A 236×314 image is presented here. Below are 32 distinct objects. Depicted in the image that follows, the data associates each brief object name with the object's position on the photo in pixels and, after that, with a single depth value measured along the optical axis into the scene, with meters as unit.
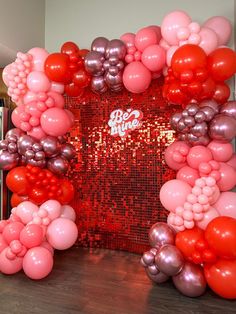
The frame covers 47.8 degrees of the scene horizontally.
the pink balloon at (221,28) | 2.20
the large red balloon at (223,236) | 1.70
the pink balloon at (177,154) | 2.11
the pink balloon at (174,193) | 2.00
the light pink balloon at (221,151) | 2.03
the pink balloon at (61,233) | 2.28
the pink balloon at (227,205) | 1.99
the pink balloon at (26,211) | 2.37
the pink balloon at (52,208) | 2.36
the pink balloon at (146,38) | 2.27
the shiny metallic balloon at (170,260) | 1.85
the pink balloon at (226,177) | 2.01
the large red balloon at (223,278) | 1.74
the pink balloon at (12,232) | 2.16
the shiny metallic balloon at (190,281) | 1.83
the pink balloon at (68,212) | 2.59
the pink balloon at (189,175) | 2.05
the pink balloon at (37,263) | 2.04
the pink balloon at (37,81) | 2.48
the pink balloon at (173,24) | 2.12
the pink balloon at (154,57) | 2.23
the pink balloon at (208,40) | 2.08
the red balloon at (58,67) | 2.41
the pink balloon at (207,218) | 1.94
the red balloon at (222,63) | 1.97
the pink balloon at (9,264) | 2.13
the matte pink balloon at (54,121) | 2.39
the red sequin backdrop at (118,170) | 2.61
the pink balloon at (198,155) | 2.01
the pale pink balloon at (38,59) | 2.57
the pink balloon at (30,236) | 2.11
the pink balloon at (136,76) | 2.27
